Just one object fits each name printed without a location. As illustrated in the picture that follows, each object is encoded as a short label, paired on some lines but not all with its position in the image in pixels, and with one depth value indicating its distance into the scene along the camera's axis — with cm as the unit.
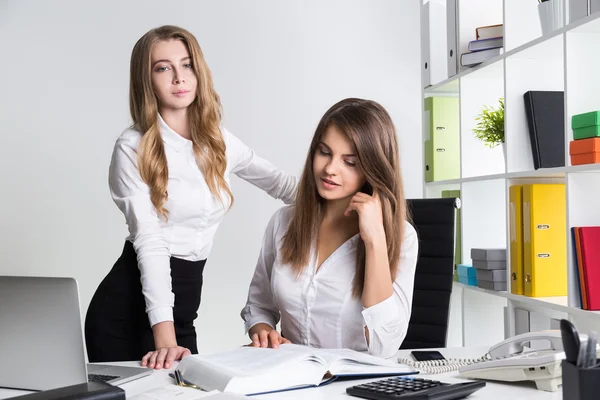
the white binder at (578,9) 222
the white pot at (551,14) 244
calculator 117
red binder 225
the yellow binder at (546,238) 259
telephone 126
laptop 115
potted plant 302
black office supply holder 90
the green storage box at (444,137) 336
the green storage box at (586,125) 216
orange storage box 217
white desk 125
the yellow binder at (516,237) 267
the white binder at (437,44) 339
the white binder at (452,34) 316
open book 127
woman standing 198
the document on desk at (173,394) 117
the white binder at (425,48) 342
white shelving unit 230
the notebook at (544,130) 270
